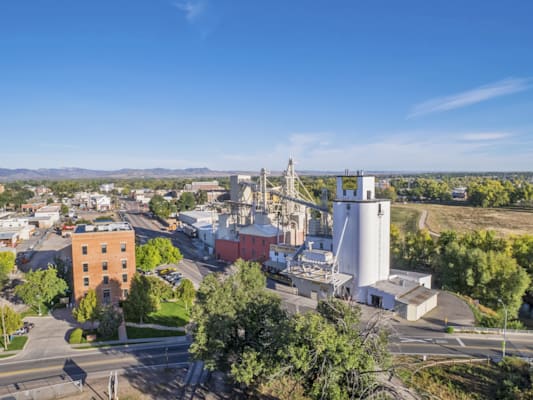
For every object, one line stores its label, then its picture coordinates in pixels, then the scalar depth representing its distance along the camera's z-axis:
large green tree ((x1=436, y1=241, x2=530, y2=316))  43.97
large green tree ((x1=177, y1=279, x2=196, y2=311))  40.91
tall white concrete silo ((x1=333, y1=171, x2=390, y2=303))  42.09
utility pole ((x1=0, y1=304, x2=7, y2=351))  32.04
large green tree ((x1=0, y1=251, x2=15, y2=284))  48.27
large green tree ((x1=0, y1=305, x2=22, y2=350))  32.32
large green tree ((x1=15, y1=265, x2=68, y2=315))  39.91
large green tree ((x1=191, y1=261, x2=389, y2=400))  16.84
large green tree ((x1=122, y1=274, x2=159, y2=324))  36.81
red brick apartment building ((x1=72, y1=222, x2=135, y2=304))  41.81
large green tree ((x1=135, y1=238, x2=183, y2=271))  53.53
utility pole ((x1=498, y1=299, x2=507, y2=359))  29.30
